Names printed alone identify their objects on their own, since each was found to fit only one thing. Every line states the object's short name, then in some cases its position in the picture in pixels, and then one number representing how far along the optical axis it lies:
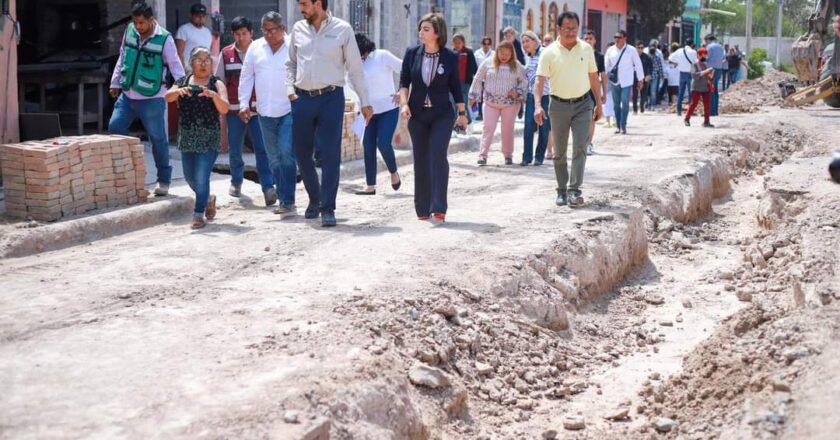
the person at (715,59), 22.16
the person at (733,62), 36.81
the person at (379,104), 10.97
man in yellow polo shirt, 9.83
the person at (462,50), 16.05
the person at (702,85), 19.16
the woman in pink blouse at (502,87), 13.12
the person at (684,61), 24.37
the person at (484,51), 18.58
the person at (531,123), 13.66
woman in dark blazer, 8.91
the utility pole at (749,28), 46.88
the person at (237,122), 10.32
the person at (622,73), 18.17
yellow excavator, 22.09
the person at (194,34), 13.07
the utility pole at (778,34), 54.56
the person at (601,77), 13.80
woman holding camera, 9.16
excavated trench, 5.41
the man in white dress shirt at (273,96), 9.55
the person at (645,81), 24.94
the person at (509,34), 15.08
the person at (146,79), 9.97
